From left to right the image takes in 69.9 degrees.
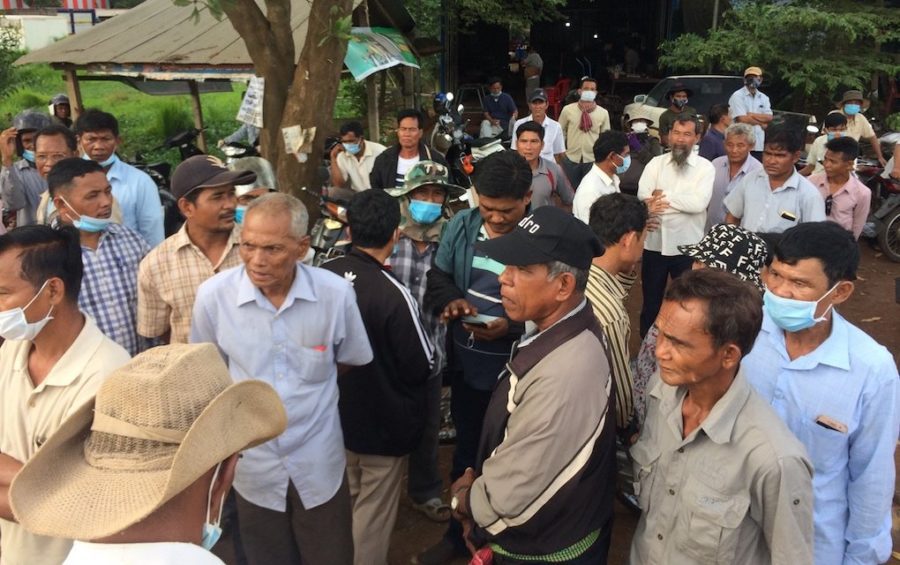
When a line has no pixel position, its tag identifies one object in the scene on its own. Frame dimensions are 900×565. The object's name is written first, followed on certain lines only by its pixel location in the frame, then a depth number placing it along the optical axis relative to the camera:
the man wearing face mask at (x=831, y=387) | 2.20
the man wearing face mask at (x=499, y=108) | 13.23
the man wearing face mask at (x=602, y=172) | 5.10
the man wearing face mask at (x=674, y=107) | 9.15
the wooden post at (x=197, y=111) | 10.44
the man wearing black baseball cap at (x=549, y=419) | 2.04
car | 11.88
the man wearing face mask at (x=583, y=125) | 9.52
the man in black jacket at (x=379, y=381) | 3.11
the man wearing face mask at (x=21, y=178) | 5.17
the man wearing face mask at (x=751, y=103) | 9.67
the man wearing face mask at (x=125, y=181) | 4.38
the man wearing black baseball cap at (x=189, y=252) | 3.07
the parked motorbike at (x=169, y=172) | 5.85
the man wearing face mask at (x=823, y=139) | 7.98
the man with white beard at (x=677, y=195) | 5.16
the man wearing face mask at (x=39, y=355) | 2.18
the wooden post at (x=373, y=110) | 9.35
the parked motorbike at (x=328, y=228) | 4.59
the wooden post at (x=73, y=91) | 8.68
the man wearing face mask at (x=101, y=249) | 3.12
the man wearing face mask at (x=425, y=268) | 3.85
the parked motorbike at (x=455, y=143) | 9.45
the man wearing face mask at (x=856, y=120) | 8.91
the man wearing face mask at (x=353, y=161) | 6.59
